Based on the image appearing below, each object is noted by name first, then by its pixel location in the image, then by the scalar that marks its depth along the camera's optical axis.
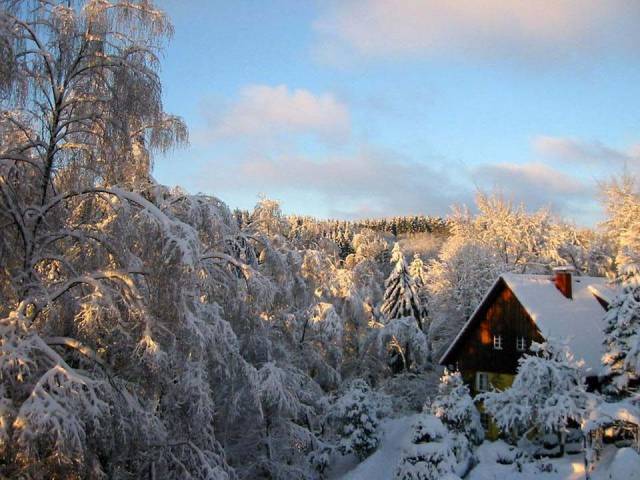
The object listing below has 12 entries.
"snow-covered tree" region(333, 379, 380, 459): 24.66
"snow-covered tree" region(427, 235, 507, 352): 36.84
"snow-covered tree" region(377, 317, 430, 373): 31.53
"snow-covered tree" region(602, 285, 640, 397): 19.55
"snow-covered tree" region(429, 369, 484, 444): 23.31
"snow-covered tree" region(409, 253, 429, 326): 39.46
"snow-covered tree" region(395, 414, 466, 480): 20.00
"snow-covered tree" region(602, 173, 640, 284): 28.28
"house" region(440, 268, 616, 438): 25.27
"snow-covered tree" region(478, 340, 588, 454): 19.86
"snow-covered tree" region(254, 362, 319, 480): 15.77
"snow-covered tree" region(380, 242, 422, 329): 35.34
